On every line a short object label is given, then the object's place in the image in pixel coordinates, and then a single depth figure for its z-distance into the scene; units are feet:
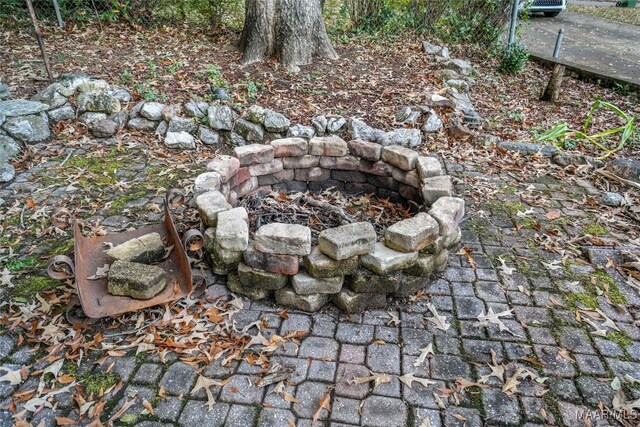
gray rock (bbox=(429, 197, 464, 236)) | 10.50
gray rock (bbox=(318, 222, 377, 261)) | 9.48
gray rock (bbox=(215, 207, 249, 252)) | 9.94
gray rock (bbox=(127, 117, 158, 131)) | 18.02
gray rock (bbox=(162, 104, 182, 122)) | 17.81
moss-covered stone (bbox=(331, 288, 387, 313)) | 9.99
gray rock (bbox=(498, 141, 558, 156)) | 17.67
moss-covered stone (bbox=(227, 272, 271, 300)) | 10.37
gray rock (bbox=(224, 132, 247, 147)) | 17.62
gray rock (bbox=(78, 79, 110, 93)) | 18.74
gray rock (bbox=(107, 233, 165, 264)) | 10.47
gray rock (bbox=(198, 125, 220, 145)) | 17.54
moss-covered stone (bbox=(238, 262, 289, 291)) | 10.02
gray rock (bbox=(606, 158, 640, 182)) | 15.71
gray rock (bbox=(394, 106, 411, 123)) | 18.49
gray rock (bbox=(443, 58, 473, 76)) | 23.76
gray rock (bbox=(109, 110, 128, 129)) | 18.04
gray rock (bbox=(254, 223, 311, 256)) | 9.61
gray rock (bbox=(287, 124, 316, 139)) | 17.35
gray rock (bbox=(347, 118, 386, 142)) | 17.35
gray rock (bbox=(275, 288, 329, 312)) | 10.00
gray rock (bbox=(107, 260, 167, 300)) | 9.44
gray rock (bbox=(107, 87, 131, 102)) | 18.63
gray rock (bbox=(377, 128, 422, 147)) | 17.39
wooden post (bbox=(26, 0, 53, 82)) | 17.08
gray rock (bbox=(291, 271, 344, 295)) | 9.86
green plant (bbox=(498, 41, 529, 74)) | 25.86
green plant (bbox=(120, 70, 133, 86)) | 19.57
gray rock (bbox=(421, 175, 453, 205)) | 11.78
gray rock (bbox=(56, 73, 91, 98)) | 18.58
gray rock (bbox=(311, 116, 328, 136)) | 17.63
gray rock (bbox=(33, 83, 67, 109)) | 18.12
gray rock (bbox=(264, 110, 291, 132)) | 17.43
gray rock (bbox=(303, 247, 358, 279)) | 9.71
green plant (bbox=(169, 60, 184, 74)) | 20.35
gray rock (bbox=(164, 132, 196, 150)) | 17.26
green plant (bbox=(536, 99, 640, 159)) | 18.25
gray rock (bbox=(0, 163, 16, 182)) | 14.76
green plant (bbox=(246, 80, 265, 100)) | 19.03
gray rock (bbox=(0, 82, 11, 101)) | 18.14
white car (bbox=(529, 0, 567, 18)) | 45.57
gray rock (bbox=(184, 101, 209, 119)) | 18.04
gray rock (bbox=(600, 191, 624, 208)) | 14.42
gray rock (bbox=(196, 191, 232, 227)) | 10.63
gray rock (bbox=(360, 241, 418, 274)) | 9.75
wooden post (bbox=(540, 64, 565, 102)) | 22.36
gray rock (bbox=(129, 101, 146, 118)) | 18.16
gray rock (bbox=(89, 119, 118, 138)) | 17.61
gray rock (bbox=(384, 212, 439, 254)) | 9.81
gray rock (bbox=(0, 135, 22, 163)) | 15.88
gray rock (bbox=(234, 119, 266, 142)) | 17.48
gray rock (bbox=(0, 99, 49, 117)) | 17.04
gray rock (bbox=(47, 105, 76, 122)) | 17.95
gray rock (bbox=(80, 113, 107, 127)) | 17.89
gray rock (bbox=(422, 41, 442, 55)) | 25.61
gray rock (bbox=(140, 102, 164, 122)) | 17.94
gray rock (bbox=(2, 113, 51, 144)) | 16.71
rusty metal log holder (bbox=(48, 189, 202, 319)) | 9.27
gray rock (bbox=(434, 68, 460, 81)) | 22.53
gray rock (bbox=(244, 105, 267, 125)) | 17.54
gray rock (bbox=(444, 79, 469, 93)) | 21.70
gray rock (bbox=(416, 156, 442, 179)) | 12.52
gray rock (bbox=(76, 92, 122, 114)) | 18.11
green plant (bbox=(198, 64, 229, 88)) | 19.40
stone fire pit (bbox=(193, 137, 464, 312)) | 9.73
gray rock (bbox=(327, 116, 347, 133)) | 17.63
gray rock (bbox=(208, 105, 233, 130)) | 17.71
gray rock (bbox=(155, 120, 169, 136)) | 17.81
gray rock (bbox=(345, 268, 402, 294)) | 9.89
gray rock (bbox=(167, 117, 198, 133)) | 17.67
